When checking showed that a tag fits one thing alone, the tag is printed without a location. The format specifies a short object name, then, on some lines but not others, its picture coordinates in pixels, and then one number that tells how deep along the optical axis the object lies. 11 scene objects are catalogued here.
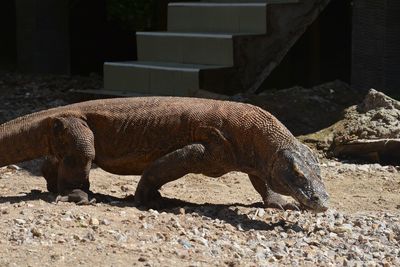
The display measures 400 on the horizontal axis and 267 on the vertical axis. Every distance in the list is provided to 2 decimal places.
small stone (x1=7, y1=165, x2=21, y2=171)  16.00
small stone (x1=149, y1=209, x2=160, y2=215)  11.85
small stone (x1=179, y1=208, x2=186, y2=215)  12.02
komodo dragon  11.92
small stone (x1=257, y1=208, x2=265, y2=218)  12.25
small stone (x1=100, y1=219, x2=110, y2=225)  11.22
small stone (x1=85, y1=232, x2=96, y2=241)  10.51
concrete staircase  20.19
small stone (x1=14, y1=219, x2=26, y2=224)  11.06
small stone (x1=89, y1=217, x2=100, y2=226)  11.13
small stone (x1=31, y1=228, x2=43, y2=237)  10.57
